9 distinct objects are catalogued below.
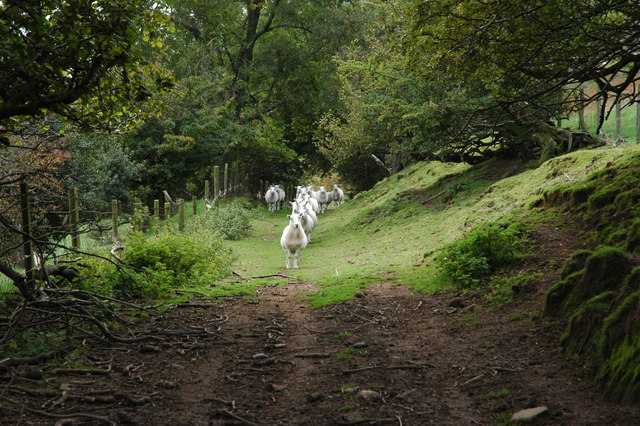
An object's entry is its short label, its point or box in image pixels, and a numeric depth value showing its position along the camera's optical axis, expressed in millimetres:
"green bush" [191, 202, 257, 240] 20384
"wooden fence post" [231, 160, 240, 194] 34531
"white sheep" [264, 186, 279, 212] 36469
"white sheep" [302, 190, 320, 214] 28328
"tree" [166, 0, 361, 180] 33875
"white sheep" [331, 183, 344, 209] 38209
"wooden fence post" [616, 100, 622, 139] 26394
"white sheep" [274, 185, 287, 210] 37469
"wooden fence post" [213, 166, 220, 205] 27294
